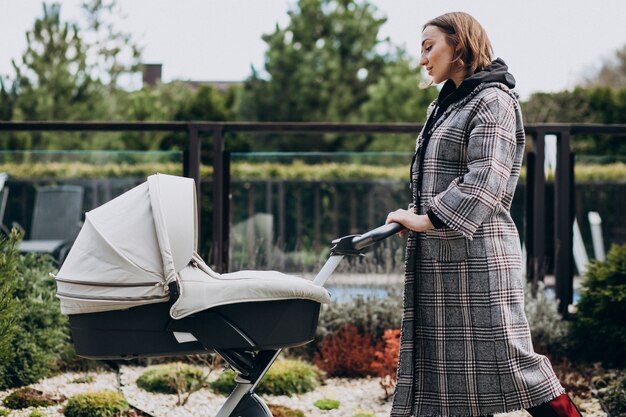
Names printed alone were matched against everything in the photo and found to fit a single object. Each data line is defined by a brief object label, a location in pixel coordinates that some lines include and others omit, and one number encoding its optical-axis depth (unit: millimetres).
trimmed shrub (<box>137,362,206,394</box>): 4768
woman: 2854
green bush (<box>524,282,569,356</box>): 5527
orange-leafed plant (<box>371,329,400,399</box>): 4867
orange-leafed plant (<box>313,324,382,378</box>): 5309
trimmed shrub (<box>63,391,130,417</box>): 4211
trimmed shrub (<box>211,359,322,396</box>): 4867
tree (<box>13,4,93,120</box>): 15039
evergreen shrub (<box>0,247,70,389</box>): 4672
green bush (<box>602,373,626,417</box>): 4434
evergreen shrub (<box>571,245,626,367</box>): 5078
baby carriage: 2678
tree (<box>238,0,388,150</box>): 16938
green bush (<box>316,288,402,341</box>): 5652
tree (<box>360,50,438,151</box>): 15867
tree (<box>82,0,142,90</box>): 18328
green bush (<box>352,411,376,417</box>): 4377
